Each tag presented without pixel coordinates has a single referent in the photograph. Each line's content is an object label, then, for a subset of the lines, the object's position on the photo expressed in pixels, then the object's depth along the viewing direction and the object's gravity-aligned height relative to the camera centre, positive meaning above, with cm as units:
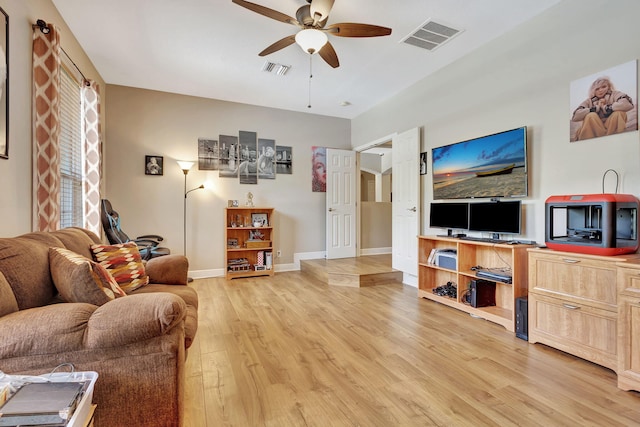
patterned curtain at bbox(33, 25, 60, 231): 225 +67
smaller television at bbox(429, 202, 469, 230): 342 -3
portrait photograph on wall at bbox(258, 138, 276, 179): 528 +97
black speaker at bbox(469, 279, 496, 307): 311 -84
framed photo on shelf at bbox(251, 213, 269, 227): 515 -10
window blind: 302 +66
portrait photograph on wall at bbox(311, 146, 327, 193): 569 +84
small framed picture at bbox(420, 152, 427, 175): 410 +69
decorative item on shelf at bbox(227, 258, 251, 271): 488 -85
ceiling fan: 237 +157
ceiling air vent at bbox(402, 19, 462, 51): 295 +184
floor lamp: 477 -15
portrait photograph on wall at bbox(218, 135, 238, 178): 501 +96
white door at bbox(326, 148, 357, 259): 562 +19
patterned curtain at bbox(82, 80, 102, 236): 353 +64
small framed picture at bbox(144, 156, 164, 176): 458 +74
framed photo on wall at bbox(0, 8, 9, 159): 186 +81
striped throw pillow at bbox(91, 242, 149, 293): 207 -37
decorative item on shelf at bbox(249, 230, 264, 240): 515 -38
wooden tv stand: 272 -65
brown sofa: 109 -50
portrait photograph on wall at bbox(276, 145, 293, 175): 541 +97
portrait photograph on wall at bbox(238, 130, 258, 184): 514 +98
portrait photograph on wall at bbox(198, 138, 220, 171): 489 +97
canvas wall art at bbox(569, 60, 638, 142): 221 +86
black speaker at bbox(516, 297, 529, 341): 254 -90
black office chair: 346 -24
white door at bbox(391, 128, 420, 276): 418 +18
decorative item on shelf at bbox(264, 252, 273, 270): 507 -80
